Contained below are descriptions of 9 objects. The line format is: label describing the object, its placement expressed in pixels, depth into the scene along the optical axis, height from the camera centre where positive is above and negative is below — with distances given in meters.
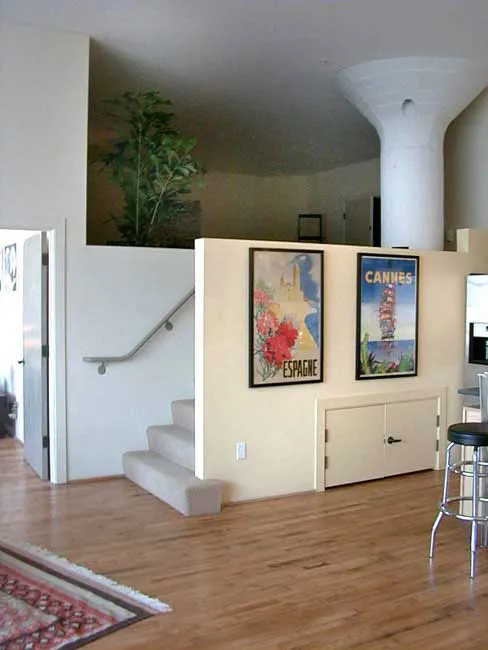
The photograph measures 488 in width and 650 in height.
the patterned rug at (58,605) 2.94 -1.34
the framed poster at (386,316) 5.50 +0.00
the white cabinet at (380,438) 5.36 -0.98
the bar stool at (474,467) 3.69 -0.85
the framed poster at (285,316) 4.95 +0.00
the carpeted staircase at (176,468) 4.67 -1.12
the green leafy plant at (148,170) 5.82 +1.22
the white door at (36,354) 5.49 -0.31
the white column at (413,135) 6.30 +1.70
